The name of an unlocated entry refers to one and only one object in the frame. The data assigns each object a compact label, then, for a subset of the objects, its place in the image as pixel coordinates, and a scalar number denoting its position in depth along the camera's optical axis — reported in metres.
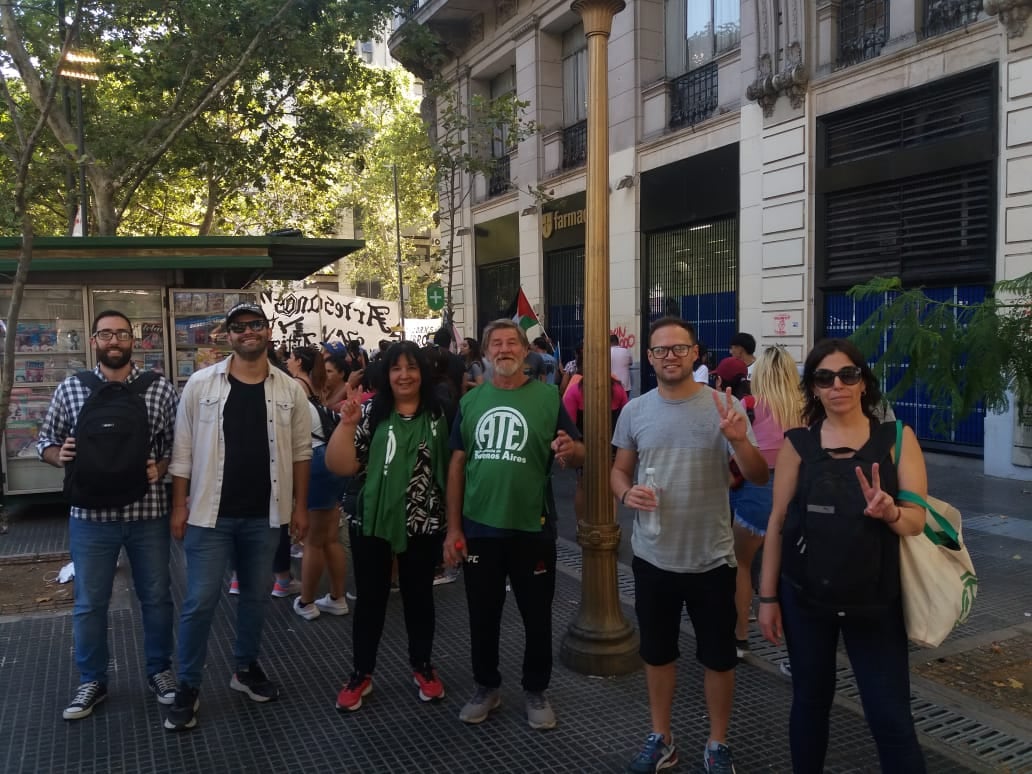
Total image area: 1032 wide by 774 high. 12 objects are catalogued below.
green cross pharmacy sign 16.67
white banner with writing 16.41
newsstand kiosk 8.38
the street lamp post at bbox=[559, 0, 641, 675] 4.45
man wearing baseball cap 3.93
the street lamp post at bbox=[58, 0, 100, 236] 7.81
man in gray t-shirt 3.27
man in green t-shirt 3.75
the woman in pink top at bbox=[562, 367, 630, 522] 6.76
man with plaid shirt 3.95
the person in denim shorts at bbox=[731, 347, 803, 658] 4.45
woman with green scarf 3.96
